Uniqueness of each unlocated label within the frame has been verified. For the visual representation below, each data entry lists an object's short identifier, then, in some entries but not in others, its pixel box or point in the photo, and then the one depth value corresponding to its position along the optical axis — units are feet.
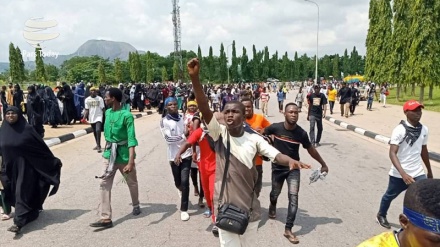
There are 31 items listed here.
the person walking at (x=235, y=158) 9.71
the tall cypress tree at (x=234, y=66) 316.81
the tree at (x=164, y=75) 309.92
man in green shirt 16.12
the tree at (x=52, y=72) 317.34
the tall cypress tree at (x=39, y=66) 183.90
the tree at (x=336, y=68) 335.88
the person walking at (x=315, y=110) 34.96
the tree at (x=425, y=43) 85.87
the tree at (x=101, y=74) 242.54
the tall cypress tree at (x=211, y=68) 311.68
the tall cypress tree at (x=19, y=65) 217.68
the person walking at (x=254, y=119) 17.49
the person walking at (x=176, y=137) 17.44
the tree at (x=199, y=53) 312.93
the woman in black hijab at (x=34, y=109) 36.65
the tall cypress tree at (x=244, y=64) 319.06
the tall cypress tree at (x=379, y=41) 114.15
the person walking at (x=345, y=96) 62.13
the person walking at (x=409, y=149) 14.32
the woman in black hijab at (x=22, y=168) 15.94
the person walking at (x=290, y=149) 14.87
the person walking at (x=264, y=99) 63.21
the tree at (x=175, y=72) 292.77
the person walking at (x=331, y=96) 68.28
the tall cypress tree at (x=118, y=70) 265.21
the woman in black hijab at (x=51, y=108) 49.14
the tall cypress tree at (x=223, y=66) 307.17
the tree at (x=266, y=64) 328.08
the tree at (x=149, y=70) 295.81
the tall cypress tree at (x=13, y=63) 214.48
